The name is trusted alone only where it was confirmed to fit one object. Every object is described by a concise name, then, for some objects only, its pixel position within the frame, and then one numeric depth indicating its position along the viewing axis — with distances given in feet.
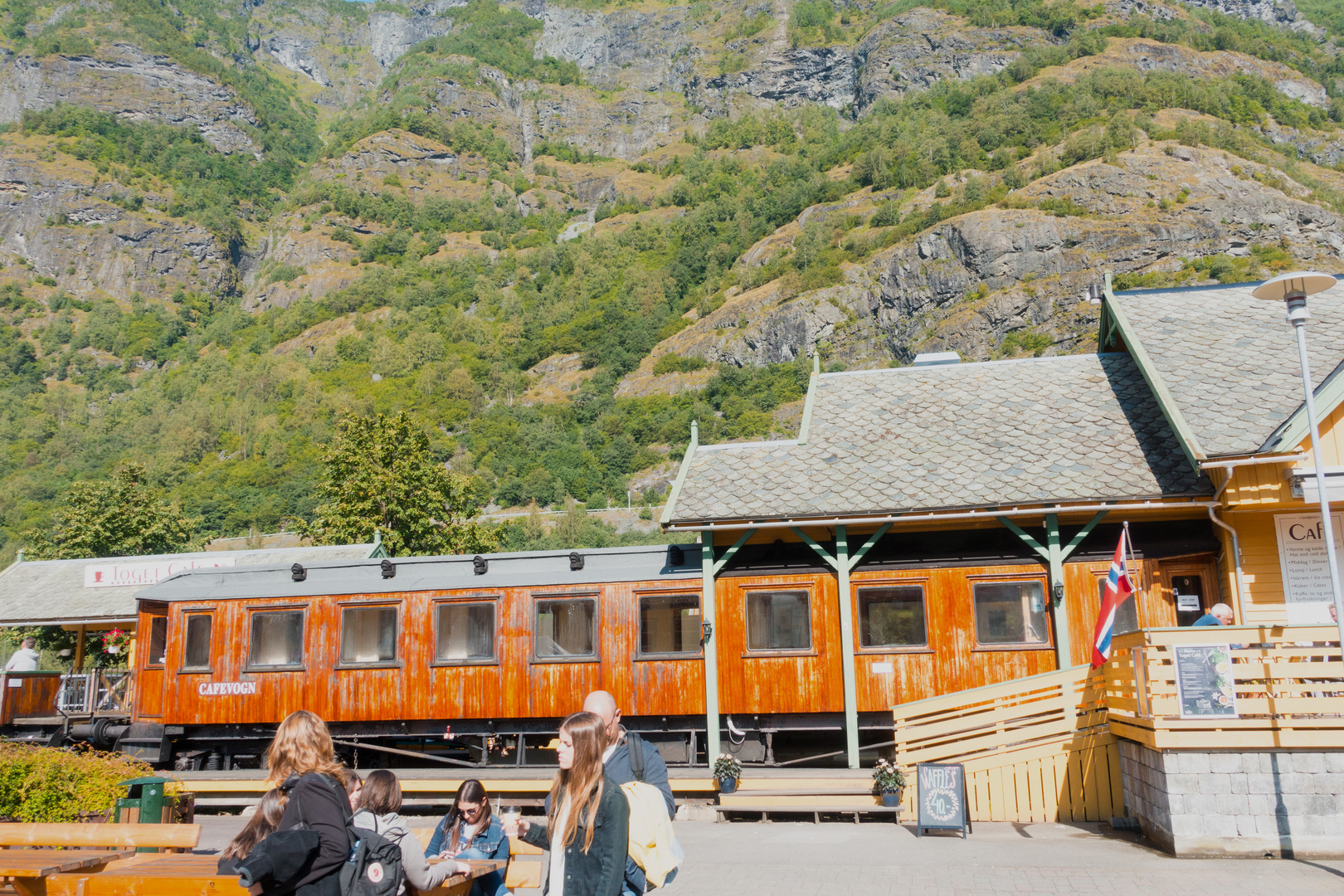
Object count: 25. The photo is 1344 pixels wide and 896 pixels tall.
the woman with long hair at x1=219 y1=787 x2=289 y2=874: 15.85
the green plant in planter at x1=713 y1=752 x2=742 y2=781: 43.04
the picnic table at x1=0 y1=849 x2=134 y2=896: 20.42
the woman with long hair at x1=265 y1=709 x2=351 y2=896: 15.08
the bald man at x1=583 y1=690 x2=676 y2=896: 16.90
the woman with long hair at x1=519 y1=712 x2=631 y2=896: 14.26
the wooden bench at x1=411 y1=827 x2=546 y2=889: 22.38
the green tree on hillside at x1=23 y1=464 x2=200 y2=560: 156.25
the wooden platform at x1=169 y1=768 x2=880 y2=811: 42.37
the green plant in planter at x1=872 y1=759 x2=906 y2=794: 40.91
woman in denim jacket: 22.07
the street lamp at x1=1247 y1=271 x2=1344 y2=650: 31.24
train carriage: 47.83
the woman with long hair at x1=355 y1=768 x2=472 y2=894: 18.13
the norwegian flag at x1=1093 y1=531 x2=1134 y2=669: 39.58
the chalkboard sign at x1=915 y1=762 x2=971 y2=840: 36.52
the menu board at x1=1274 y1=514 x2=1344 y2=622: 43.65
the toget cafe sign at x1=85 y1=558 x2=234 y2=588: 79.36
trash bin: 29.86
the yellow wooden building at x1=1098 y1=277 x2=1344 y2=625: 41.39
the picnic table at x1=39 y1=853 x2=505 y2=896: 19.10
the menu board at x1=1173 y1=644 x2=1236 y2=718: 31.63
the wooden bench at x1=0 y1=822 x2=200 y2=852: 22.67
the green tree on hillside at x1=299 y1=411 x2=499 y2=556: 132.36
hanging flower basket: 74.08
